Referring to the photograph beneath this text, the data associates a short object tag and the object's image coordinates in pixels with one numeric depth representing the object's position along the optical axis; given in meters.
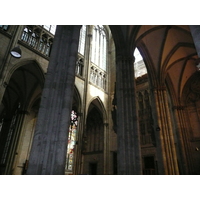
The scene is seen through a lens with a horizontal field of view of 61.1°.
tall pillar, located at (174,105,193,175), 11.75
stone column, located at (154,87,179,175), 9.39
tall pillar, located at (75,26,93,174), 12.60
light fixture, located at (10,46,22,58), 6.57
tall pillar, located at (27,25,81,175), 3.59
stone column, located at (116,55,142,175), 5.89
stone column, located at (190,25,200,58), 3.53
